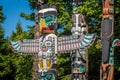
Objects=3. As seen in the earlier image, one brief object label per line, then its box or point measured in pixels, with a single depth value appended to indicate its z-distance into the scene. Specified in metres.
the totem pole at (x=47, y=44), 17.19
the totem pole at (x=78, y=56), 19.59
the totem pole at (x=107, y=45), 17.78
